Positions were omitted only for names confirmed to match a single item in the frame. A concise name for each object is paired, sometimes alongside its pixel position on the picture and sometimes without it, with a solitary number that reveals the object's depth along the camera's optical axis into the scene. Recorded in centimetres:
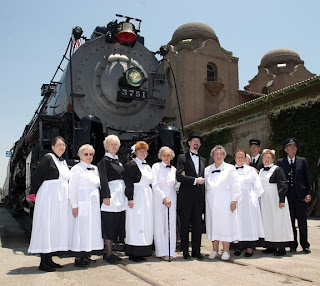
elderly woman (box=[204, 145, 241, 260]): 525
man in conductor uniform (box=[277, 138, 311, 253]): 602
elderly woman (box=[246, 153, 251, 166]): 634
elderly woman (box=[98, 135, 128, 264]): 491
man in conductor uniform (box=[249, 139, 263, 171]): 655
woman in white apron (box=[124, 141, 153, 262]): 504
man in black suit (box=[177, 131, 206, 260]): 527
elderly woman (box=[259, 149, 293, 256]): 575
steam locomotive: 645
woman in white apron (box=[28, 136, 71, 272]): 454
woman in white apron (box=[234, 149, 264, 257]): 555
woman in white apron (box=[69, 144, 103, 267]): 464
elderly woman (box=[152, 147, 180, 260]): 521
